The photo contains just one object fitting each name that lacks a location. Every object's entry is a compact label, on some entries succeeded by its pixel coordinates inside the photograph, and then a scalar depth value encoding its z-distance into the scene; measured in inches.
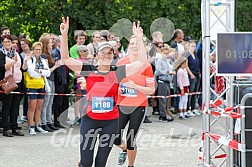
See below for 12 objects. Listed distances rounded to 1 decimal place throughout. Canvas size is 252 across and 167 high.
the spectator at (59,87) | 498.0
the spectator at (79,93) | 494.3
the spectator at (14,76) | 437.7
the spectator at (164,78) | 563.2
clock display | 282.7
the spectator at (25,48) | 471.9
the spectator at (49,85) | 481.4
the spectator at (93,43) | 490.7
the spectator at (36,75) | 458.6
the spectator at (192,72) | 611.5
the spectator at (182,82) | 592.7
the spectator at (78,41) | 508.7
